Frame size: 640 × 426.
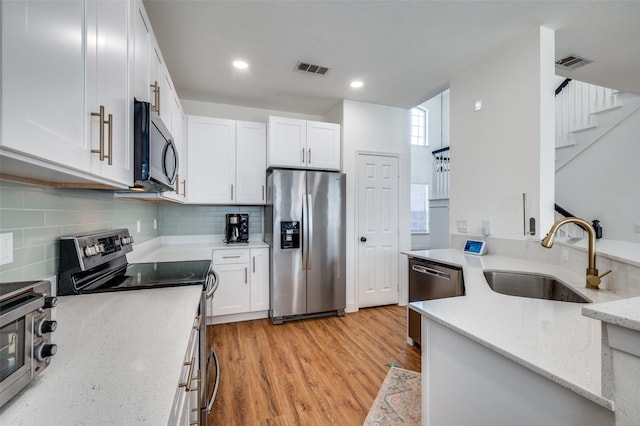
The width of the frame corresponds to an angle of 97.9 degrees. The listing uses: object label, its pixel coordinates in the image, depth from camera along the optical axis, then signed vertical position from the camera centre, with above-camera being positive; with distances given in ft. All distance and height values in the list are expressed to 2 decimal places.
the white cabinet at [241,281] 10.00 -2.52
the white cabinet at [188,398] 2.52 -1.91
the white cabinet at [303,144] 10.95 +2.79
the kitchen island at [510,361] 2.33 -1.46
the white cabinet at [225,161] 10.57 +2.05
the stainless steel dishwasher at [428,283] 6.80 -1.85
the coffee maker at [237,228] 11.18 -0.62
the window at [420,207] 23.94 +0.54
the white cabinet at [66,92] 1.93 +1.09
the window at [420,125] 24.58 +7.78
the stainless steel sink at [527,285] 5.38 -1.49
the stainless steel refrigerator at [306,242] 10.25 -1.10
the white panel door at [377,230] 11.92 -0.73
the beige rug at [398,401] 5.54 -4.08
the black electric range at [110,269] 4.33 -1.10
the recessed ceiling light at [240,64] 8.81 +4.77
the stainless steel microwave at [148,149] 4.22 +1.04
